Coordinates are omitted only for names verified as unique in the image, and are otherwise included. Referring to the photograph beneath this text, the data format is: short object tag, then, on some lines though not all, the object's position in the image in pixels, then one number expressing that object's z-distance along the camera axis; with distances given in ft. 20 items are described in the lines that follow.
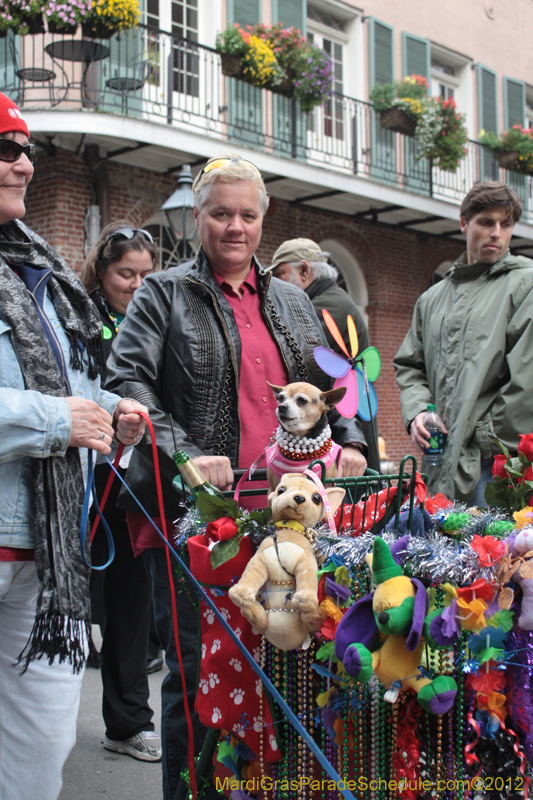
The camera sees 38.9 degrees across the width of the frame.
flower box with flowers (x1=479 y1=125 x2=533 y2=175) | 47.24
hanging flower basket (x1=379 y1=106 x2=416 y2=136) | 41.29
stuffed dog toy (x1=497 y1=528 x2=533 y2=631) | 4.77
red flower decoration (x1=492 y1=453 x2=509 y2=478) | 6.61
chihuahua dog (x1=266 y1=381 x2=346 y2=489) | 6.38
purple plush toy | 4.59
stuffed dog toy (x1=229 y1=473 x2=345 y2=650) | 5.09
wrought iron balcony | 29.71
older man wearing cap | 13.16
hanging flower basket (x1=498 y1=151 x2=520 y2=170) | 47.62
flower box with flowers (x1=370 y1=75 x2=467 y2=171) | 41.24
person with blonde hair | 7.30
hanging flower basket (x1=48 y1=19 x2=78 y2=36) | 28.00
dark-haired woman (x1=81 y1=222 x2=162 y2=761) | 10.34
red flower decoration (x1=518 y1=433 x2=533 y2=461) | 6.44
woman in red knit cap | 6.23
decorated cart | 4.72
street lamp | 24.67
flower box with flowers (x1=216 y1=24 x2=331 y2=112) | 34.40
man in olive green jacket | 10.43
